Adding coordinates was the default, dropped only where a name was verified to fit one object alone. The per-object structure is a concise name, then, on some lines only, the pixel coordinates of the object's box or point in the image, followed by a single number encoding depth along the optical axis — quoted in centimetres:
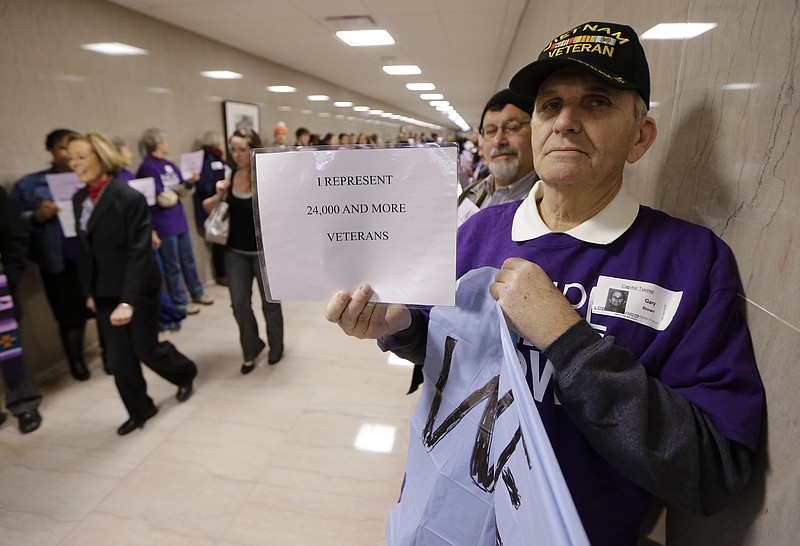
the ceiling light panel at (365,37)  507
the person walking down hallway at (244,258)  302
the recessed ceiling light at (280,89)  698
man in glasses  198
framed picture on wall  567
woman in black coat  236
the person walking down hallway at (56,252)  293
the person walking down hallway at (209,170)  489
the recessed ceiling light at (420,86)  1021
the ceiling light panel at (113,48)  373
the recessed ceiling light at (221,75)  534
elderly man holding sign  67
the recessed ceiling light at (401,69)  749
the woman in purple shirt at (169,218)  417
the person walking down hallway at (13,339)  251
